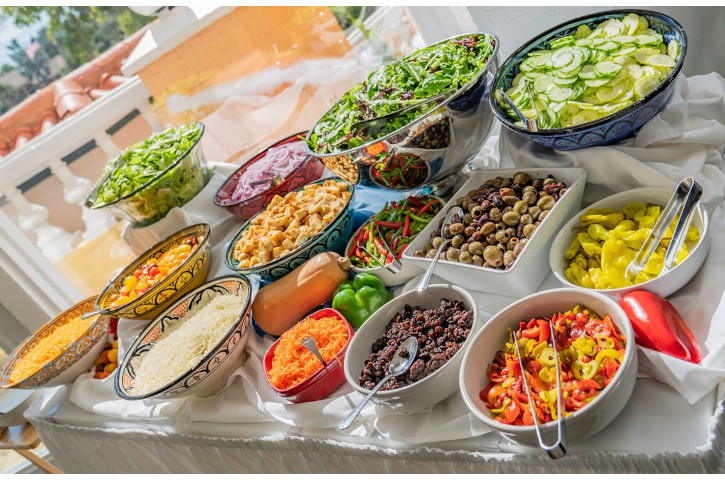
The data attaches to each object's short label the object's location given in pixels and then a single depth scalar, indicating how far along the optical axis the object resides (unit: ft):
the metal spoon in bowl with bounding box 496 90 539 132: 3.96
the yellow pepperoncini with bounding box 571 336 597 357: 2.99
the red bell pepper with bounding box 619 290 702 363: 2.97
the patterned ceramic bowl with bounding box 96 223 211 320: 5.67
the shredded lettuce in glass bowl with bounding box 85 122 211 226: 6.68
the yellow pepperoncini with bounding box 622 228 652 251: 3.40
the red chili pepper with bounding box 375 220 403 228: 4.76
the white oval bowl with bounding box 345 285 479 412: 3.37
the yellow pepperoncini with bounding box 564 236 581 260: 3.64
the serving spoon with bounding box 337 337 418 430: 3.39
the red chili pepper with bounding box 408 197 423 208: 4.83
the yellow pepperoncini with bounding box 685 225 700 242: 3.27
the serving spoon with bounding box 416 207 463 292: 3.93
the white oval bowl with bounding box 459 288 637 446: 2.73
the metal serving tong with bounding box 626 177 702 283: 3.19
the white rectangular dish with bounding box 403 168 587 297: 3.67
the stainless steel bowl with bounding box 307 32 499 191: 4.25
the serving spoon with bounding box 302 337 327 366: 4.05
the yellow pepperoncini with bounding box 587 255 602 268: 3.51
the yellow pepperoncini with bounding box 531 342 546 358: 3.12
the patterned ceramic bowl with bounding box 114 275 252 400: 4.47
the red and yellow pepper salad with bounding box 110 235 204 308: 5.97
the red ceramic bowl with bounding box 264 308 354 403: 4.00
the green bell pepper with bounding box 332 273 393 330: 4.42
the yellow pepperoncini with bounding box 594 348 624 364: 2.88
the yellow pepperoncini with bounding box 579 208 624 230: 3.61
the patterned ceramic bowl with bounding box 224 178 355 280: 5.02
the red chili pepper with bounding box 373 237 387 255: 4.64
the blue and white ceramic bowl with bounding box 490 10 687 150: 3.62
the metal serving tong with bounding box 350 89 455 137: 4.18
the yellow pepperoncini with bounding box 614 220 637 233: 3.52
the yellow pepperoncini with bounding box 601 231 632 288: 3.37
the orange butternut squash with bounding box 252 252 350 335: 4.72
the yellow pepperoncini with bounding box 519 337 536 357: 3.16
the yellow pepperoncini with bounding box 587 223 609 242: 3.52
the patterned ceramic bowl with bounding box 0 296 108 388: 5.80
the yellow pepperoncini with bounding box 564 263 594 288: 3.46
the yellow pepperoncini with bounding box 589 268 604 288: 3.41
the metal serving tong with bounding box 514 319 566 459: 2.64
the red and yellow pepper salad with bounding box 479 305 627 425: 2.84
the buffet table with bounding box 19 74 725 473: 2.80
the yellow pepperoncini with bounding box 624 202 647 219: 3.62
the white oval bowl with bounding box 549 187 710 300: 3.17
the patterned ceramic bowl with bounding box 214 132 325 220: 6.21
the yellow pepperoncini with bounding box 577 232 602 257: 3.50
